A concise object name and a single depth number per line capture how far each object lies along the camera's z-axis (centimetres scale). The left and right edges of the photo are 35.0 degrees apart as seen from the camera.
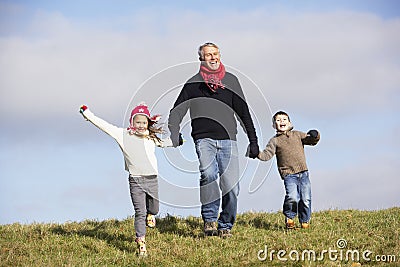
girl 1029
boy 1181
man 1075
